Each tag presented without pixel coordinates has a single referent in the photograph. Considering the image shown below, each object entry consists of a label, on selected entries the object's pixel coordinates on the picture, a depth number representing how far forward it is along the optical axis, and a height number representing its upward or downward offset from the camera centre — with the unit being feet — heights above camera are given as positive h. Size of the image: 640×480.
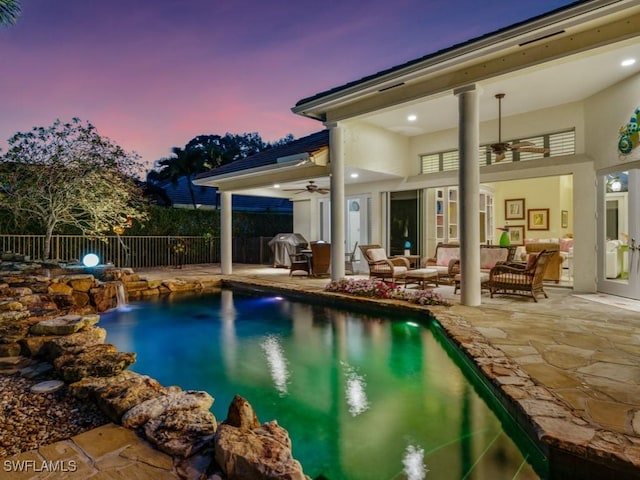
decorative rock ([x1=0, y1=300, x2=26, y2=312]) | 17.16 -3.12
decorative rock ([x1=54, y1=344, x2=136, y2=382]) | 10.75 -3.81
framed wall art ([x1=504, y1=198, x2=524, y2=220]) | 43.01 +3.38
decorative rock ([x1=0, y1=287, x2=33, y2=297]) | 20.54 -2.94
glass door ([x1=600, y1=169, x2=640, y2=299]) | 21.53 +0.21
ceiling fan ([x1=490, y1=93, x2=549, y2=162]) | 23.00 +5.70
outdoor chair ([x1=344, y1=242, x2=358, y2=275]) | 41.03 -2.73
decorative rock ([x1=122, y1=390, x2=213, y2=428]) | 8.23 -4.02
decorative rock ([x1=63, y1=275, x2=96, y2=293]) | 24.25 -2.86
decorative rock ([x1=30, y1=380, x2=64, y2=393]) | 10.10 -4.14
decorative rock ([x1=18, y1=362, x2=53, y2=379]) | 11.41 -4.18
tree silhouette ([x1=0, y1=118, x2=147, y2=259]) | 31.50 +5.74
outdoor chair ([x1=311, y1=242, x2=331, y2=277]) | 36.99 -2.02
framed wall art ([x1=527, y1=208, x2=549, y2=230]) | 41.78 +2.11
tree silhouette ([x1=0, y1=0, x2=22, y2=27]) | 31.50 +19.97
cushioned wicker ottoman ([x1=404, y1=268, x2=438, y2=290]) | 27.02 -2.83
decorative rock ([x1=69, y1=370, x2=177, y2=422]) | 8.74 -3.97
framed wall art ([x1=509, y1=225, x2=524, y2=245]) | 43.27 +0.38
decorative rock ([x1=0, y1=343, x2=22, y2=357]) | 13.07 -3.95
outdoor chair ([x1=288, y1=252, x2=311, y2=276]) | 38.24 -3.00
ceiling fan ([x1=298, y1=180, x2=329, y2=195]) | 35.70 +4.91
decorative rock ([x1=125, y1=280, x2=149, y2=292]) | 31.35 -4.01
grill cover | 46.23 -0.97
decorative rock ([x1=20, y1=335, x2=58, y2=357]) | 13.25 -3.84
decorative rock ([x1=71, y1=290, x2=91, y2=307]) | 24.12 -3.97
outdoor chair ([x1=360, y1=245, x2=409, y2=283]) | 28.60 -2.34
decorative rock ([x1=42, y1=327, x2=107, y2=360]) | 12.56 -3.72
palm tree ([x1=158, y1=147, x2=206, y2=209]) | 73.97 +15.15
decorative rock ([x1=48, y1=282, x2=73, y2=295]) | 23.17 -3.14
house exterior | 18.11 +7.68
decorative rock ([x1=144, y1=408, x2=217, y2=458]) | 7.22 -4.04
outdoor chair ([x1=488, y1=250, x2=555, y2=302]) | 22.48 -2.46
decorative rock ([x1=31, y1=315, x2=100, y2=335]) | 14.33 -3.47
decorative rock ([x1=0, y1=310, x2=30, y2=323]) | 15.30 -3.25
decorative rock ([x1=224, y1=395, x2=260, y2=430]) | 7.99 -3.96
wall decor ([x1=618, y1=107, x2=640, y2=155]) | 21.12 +6.00
